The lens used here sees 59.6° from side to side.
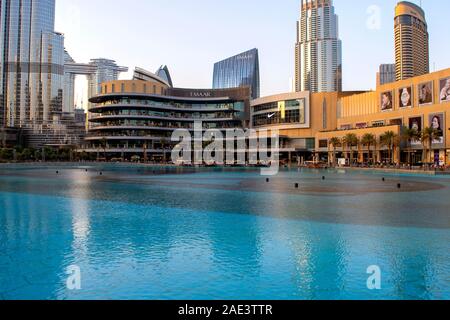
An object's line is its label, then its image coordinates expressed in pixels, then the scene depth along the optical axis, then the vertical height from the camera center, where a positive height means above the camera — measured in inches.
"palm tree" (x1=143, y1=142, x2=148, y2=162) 4837.6 +146.3
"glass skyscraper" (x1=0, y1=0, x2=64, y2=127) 7623.0 +2618.8
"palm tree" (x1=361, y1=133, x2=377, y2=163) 3698.3 +224.5
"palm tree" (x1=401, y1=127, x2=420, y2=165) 3196.4 +233.1
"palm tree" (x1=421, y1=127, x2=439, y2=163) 3016.7 +225.9
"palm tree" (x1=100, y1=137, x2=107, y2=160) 4775.1 +234.9
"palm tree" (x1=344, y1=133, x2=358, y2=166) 3859.7 +231.7
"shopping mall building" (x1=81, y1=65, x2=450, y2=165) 3503.9 +553.1
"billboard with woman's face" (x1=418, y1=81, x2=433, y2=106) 3422.7 +627.3
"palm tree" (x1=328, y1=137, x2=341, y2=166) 4133.9 +225.2
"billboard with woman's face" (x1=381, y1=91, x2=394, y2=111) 3912.4 +628.6
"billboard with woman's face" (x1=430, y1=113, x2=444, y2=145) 3289.9 +327.9
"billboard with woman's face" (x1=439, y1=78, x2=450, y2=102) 3250.5 +617.9
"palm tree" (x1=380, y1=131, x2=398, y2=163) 3437.5 +224.1
